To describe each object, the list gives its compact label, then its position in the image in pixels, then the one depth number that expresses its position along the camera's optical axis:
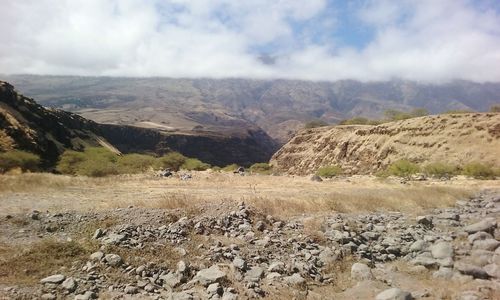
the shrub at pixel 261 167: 123.45
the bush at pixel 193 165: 85.62
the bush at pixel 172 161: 82.49
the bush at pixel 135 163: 63.34
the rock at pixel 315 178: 53.43
